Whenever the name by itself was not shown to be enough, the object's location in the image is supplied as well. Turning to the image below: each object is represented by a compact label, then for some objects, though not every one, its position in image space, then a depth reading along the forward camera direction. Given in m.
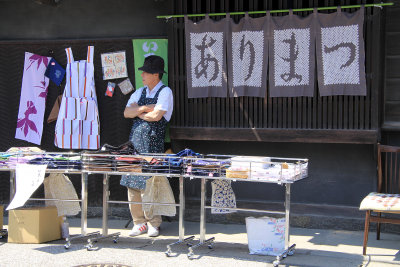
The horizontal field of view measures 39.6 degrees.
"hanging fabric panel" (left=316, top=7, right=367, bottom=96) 7.63
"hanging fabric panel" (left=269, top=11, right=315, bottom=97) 7.84
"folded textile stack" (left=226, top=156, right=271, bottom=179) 6.30
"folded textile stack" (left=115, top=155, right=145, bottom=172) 6.83
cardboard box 7.27
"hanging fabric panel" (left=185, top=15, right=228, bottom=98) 8.23
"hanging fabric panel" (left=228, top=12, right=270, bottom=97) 8.04
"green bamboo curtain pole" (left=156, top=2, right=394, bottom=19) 7.53
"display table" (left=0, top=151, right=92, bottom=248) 7.05
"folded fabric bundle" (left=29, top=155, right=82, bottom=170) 7.05
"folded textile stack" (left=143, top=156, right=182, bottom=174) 6.70
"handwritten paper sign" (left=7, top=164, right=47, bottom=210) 6.77
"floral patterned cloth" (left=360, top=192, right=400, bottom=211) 6.37
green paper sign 8.63
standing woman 7.76
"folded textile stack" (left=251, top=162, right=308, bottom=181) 6.23
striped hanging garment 8.88
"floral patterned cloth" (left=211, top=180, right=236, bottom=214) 6.96
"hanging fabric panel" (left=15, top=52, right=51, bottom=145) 9.13
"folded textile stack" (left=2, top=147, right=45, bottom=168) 7.20
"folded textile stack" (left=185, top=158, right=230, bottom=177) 6.52
